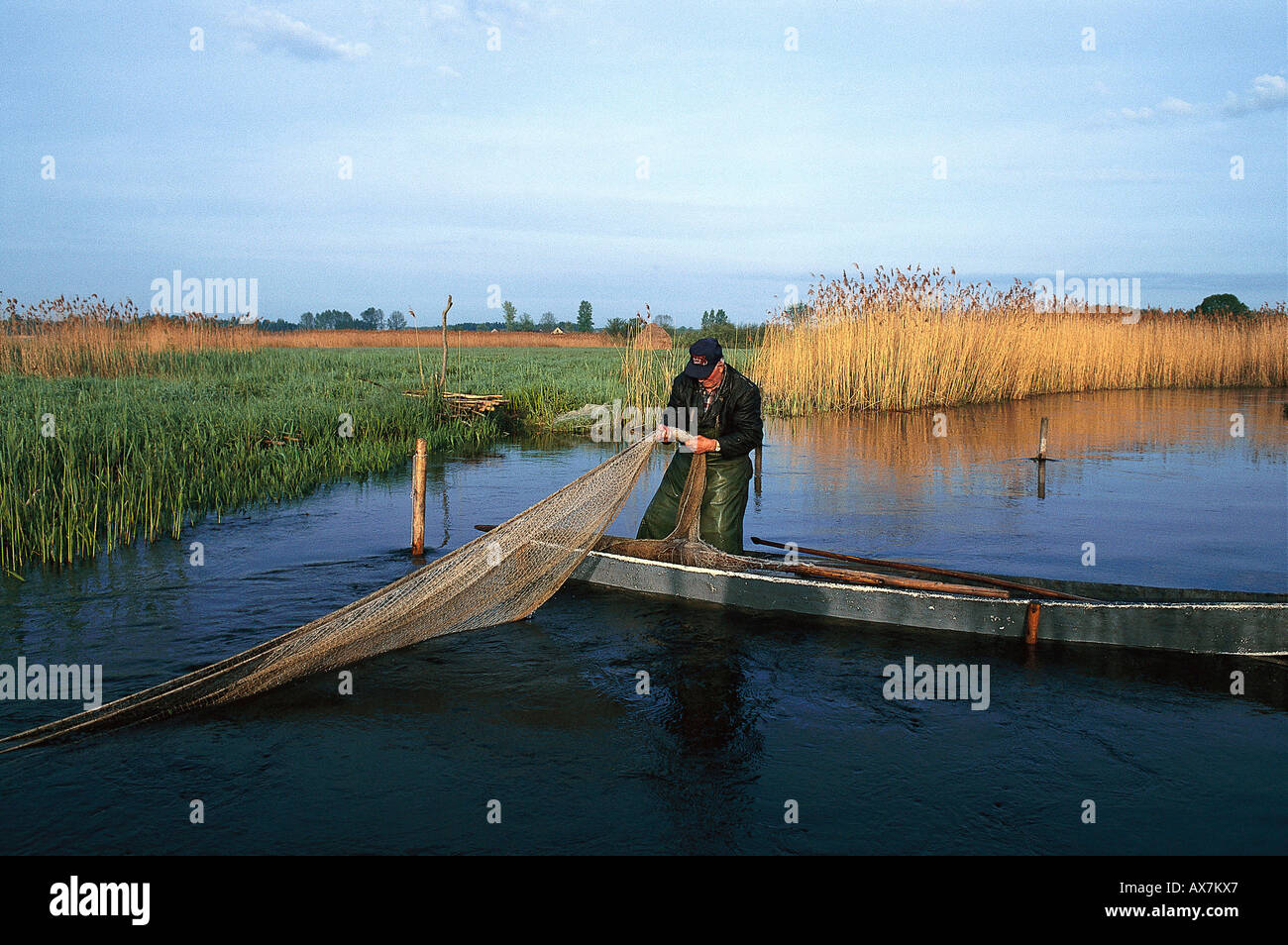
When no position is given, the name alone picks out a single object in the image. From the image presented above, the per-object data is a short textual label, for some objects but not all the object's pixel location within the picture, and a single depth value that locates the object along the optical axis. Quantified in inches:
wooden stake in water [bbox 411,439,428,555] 329.1
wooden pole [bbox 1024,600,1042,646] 224.1
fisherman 270.2
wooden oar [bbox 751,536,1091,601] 247.6
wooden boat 209.9
